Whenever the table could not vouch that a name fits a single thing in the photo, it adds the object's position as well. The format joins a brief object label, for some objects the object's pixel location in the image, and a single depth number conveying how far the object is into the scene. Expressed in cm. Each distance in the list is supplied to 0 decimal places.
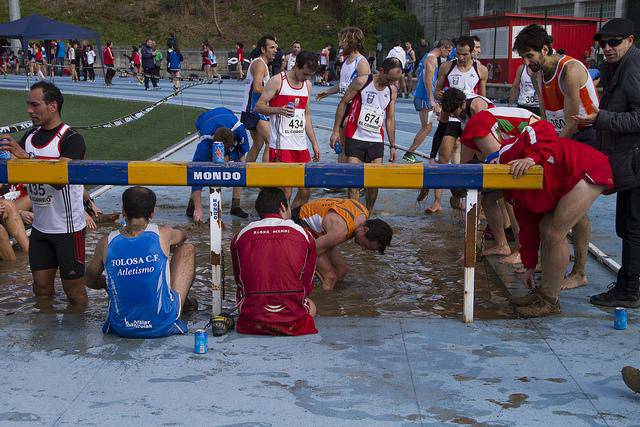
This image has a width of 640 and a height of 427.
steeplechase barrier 530
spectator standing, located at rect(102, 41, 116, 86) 3942
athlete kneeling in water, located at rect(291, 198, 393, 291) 613
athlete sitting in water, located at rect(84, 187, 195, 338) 499
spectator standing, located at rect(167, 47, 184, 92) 3269
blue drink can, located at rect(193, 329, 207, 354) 487
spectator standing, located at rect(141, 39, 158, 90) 3406
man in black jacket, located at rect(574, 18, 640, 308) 578
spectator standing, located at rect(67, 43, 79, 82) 3884
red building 2777
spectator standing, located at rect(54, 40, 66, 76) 4225
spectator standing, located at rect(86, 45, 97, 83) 3931
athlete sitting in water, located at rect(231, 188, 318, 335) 507
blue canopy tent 3084
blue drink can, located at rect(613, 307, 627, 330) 535
